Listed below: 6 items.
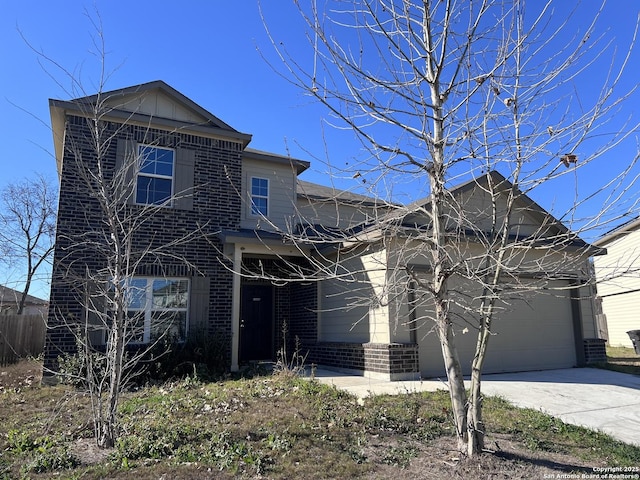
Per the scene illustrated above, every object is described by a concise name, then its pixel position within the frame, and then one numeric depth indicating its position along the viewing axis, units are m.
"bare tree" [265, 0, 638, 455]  4.49
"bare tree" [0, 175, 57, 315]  26.48
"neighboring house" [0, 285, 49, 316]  29.12
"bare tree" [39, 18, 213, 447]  9.65
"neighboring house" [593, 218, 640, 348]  20.41
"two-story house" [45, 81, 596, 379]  9.94
